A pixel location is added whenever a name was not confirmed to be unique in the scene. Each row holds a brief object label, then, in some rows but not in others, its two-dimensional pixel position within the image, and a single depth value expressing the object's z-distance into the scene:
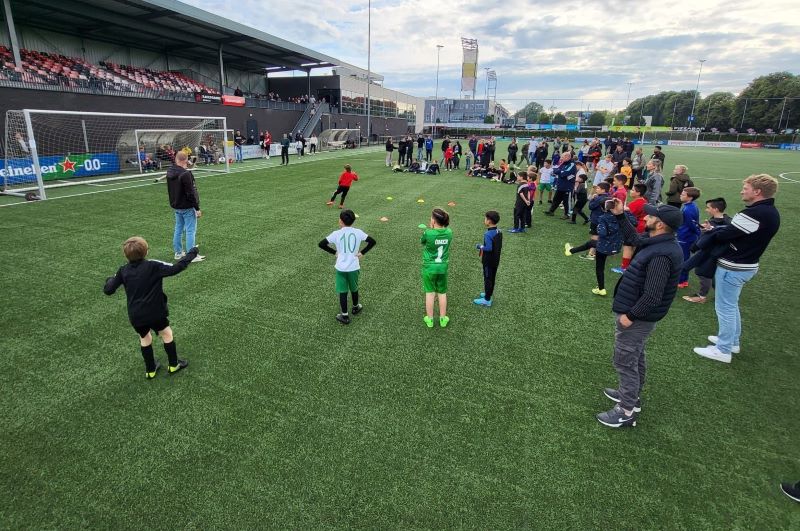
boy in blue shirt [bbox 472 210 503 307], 5.85
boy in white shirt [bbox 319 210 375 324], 5.38
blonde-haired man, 4.44
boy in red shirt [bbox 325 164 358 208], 12.54
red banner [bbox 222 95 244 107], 31.15
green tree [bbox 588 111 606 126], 109.62
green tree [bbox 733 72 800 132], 73.12
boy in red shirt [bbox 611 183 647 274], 7.28
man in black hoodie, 7.55
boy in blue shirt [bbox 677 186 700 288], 6.95
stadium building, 21.32
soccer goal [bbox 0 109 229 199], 15.38
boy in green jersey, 5.29
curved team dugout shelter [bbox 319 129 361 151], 42.25
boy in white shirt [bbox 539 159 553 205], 14.26
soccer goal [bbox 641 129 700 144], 65.94
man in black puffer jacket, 3.44
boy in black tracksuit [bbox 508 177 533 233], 10.27
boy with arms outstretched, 3.95
